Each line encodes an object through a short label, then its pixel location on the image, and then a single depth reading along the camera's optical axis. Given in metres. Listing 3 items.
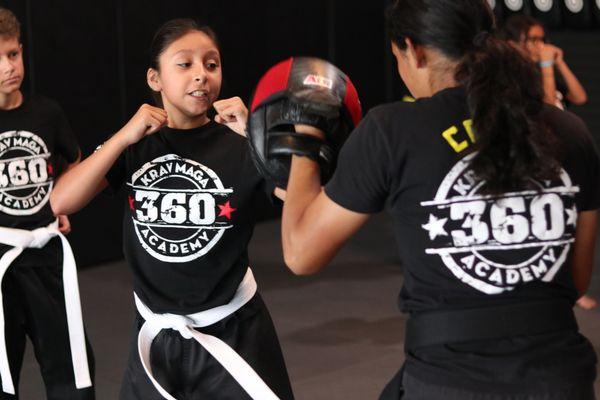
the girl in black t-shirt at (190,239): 3.35
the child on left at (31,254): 4.39
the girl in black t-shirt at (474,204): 2.28
